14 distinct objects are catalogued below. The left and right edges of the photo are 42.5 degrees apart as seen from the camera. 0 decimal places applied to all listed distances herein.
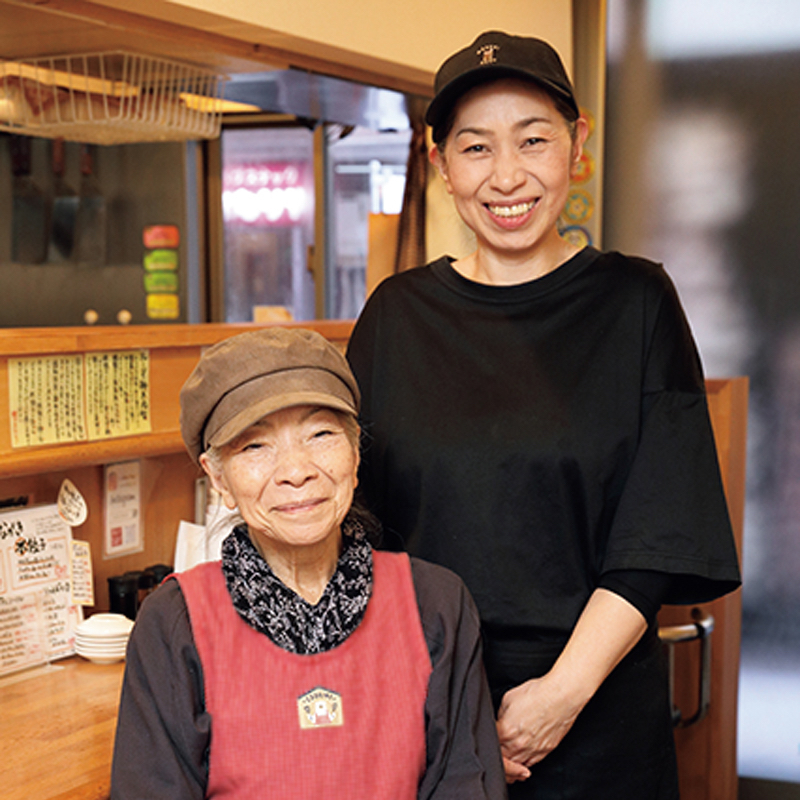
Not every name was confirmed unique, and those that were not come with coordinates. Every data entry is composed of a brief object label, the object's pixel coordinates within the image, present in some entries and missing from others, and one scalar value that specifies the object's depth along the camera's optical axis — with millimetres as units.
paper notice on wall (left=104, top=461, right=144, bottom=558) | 1988
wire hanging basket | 2281
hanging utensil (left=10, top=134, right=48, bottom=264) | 4270
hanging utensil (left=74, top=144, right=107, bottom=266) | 4668
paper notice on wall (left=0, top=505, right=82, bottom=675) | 1771
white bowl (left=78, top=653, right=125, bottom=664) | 1795
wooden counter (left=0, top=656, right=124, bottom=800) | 1334
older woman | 1157
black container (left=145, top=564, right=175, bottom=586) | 2008
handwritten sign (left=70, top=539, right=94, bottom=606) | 1888
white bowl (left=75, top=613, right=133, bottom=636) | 1803
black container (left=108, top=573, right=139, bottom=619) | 1950
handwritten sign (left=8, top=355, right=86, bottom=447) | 1745
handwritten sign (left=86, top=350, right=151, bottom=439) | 1883
